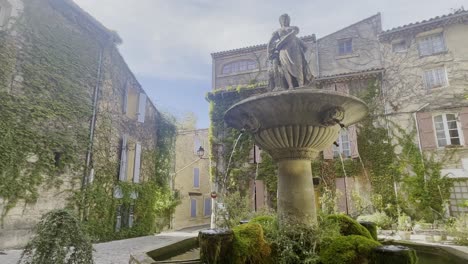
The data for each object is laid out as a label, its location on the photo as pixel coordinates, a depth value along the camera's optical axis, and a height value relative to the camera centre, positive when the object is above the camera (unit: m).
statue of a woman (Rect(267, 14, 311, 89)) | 4.71 +2.19
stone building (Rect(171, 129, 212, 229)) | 22.36 +1.04
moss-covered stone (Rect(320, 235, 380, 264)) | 3.20 -0.68
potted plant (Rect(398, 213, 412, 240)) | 10.06 -1.25
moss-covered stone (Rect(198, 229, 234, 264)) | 3.07 -0.59
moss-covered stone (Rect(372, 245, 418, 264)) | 2.59 -0.60
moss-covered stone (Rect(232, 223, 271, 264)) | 3.23 -0.63
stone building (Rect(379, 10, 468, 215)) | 12.23 +4.84
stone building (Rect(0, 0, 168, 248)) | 7.60 +2.25
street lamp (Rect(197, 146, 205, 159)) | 12.54 +1.70
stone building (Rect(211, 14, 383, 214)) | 14.10 +7.25
